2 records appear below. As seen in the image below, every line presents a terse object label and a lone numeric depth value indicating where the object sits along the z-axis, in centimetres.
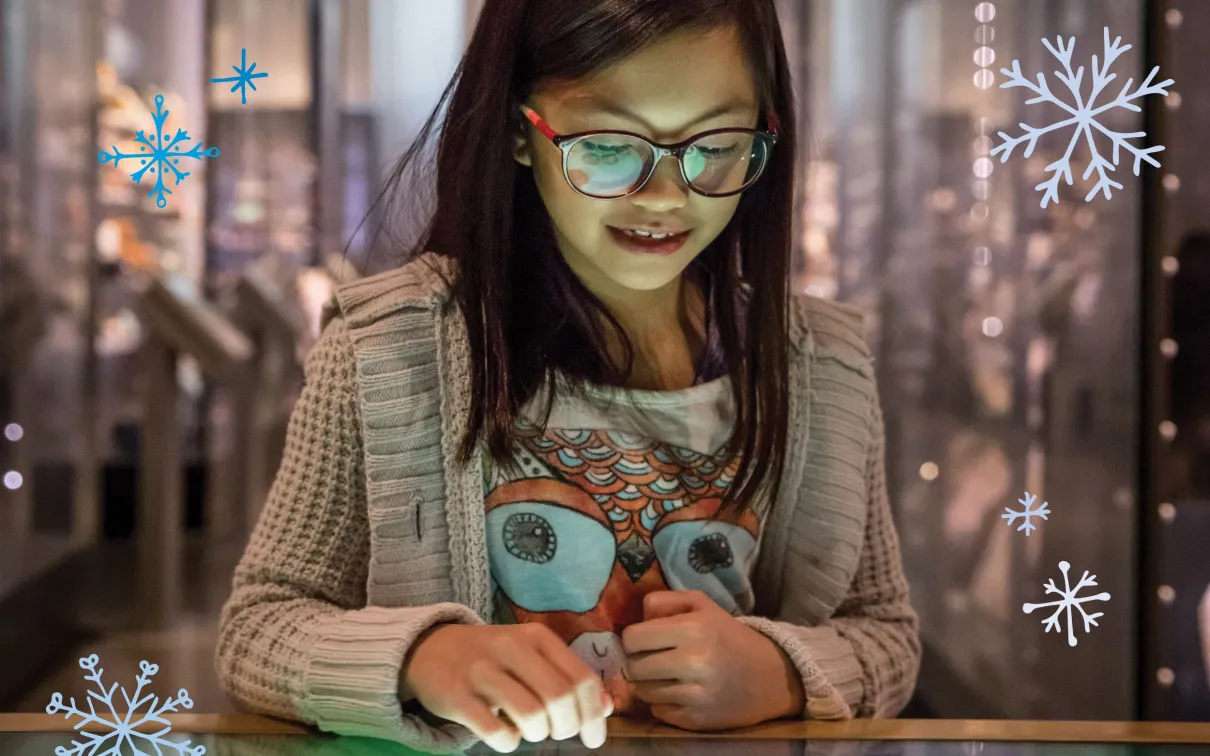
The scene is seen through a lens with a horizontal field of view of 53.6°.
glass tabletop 77
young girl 75
